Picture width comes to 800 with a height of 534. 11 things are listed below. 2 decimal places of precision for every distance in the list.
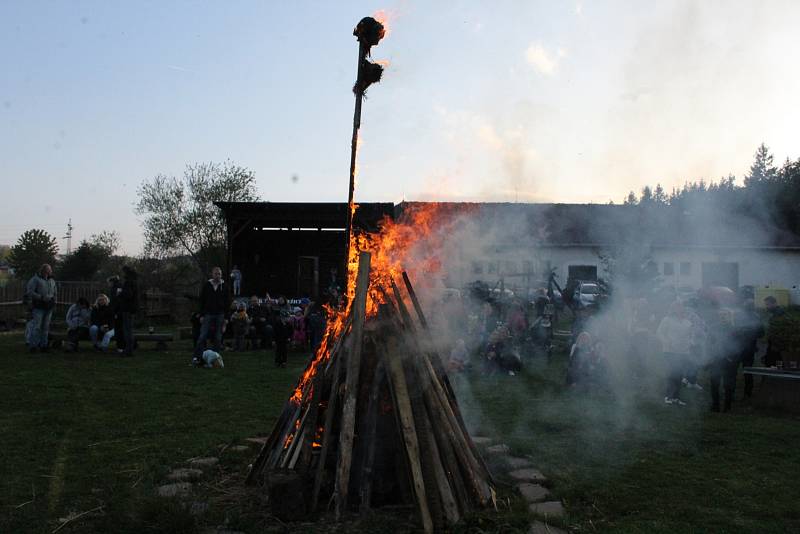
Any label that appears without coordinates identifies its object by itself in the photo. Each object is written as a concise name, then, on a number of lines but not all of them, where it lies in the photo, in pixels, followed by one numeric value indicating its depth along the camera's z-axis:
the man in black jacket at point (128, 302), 11.80
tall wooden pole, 4.49
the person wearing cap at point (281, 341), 11.48
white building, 13.79
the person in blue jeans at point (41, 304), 12.03
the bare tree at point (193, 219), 29.97
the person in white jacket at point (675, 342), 8.41
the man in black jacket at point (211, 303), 11.06
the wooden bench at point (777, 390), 8.05
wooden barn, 23.17
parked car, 13.09
